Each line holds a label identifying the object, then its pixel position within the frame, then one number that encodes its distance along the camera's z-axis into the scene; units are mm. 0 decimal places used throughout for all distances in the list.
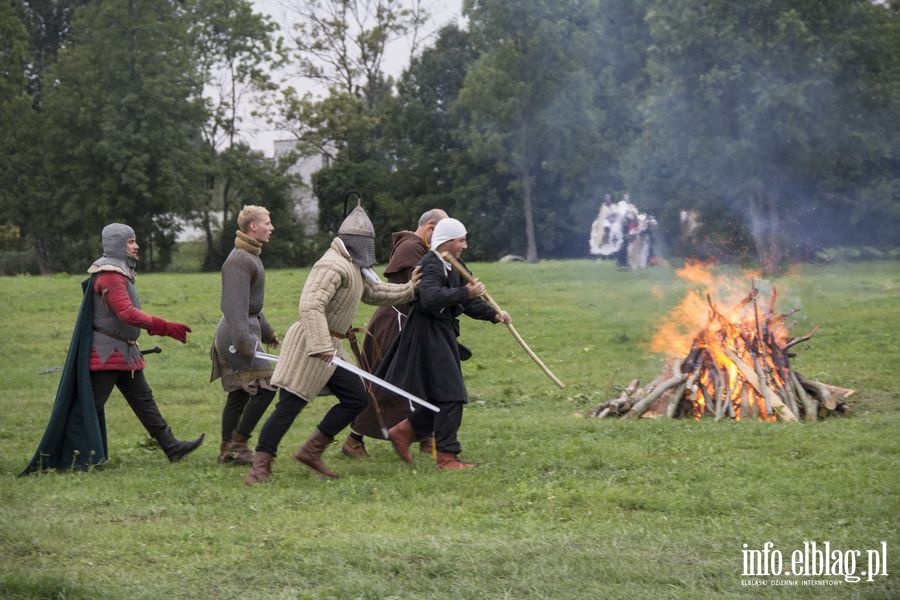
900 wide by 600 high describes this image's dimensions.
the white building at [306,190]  50156
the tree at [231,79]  49844
